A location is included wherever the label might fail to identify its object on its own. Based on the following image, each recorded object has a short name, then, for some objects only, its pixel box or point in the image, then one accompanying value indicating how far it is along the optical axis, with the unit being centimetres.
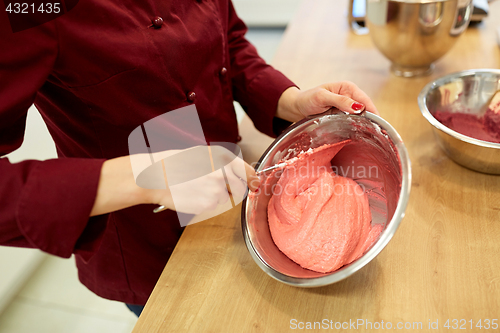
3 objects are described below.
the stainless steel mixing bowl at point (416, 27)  109
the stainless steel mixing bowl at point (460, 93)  91
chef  58
